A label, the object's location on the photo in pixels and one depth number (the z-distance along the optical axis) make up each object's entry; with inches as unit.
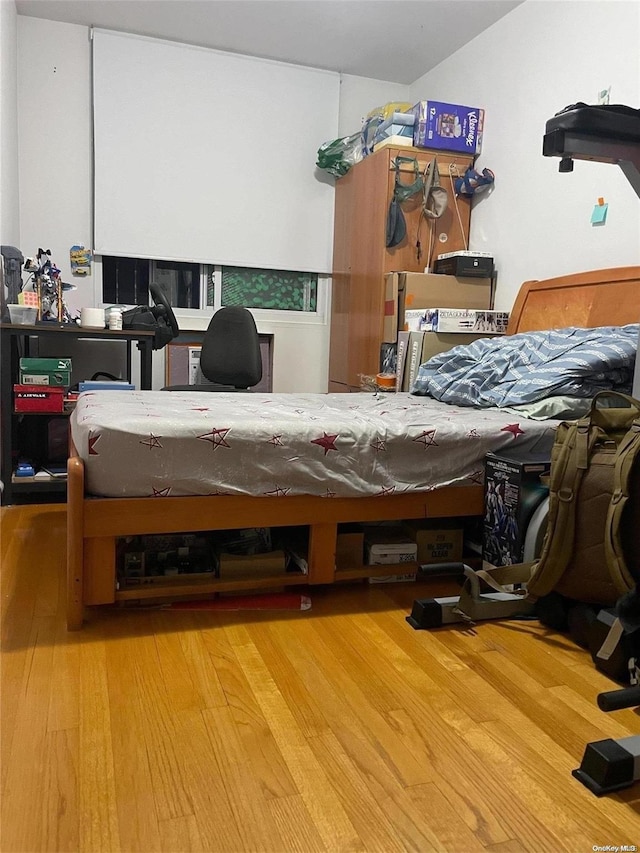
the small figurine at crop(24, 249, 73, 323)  127.5
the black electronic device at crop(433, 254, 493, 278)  142.9
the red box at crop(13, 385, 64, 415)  119.8
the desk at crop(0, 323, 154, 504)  117.9
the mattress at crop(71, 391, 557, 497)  68.6
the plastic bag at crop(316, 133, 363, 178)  169.9
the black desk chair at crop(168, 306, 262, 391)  148.2
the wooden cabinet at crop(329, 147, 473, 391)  151.1
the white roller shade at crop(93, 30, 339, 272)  161.2
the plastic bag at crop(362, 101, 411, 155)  153.5
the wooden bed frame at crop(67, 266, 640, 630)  67.0
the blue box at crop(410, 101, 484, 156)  145.8
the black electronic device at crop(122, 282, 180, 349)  136.3
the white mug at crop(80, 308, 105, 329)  128.5
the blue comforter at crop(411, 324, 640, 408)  91.1
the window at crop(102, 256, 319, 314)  169.9
